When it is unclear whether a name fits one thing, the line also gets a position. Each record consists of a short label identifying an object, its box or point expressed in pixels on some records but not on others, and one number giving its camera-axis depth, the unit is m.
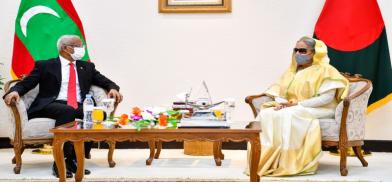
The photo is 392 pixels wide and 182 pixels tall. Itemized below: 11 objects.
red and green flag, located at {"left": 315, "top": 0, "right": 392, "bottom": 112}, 6.38
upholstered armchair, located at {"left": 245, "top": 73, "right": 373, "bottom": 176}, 5.07
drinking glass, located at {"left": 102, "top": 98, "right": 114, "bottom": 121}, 4.51
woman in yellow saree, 4.98
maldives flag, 6.57
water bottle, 4.25
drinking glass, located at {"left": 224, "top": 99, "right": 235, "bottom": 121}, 4.56
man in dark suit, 5.25
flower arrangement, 3.99
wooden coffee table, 3.88
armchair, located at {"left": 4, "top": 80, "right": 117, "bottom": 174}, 5.06
